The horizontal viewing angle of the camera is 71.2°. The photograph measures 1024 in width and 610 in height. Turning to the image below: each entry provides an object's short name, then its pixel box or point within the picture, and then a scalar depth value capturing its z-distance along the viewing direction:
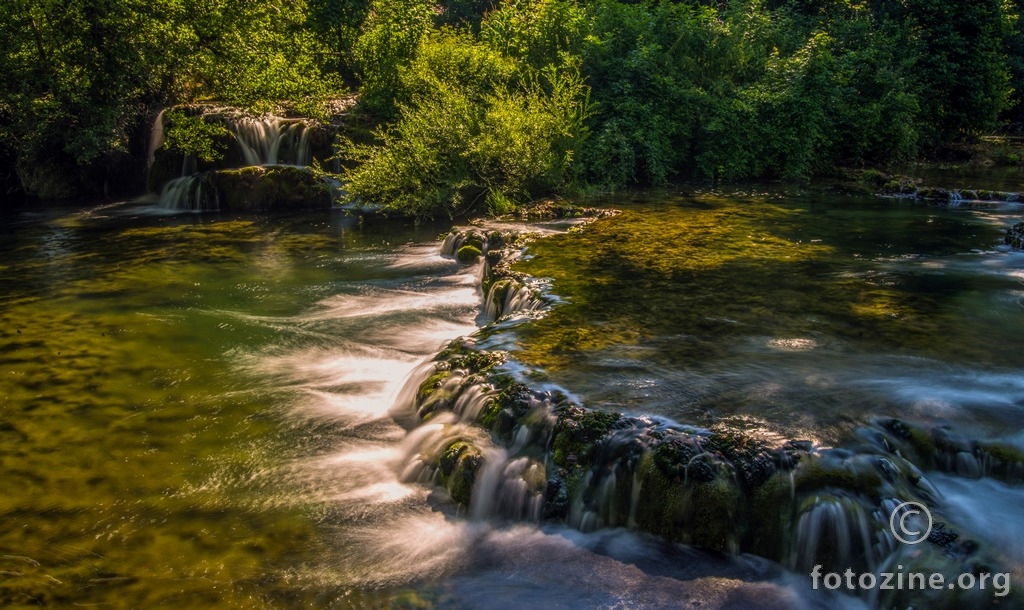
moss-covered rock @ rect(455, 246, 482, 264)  12.69
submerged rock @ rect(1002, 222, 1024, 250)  11.55
